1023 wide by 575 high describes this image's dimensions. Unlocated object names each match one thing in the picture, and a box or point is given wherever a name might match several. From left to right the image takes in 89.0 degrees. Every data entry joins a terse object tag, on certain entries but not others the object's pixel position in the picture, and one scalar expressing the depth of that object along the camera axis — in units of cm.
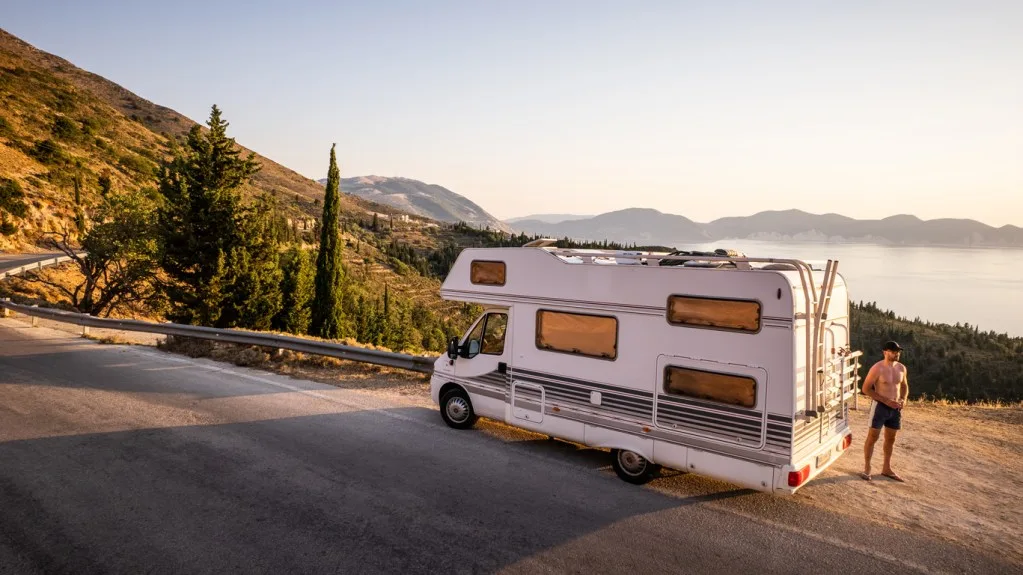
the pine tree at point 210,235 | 2230
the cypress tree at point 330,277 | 3178
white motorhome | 595
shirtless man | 730
